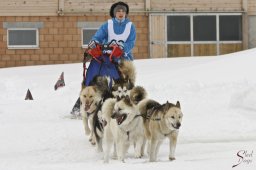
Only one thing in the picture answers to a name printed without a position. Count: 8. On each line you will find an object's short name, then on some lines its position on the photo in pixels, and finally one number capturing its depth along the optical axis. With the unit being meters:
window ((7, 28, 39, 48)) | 49.44
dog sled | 19.37
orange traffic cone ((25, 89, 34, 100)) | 31.48
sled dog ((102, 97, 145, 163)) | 14.87
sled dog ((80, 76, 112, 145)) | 17.52
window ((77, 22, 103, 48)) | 49.09
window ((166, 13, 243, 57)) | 50.03
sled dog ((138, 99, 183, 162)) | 14.62
